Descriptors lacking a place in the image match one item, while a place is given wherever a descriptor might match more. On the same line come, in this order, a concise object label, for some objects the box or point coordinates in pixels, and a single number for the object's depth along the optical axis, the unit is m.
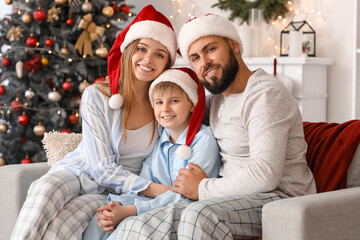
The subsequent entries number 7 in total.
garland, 4.37
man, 1.60
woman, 1.98
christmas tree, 4.07
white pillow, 2.38
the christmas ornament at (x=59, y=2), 4.04
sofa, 1.48
